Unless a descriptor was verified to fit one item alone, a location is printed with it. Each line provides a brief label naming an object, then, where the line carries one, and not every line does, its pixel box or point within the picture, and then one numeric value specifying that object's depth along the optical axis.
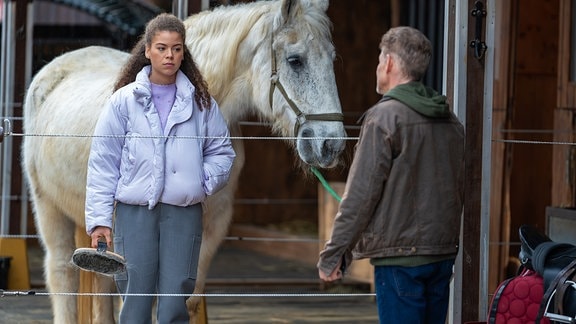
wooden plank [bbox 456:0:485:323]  9.23
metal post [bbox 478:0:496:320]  9.25
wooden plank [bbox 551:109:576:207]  13.71
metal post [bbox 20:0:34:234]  17.16
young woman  8.20
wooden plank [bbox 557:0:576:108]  13.77
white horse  9.70
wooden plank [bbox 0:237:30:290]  15.23
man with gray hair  7.01
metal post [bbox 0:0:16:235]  16.22
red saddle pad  8.02
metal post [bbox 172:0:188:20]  12.02
